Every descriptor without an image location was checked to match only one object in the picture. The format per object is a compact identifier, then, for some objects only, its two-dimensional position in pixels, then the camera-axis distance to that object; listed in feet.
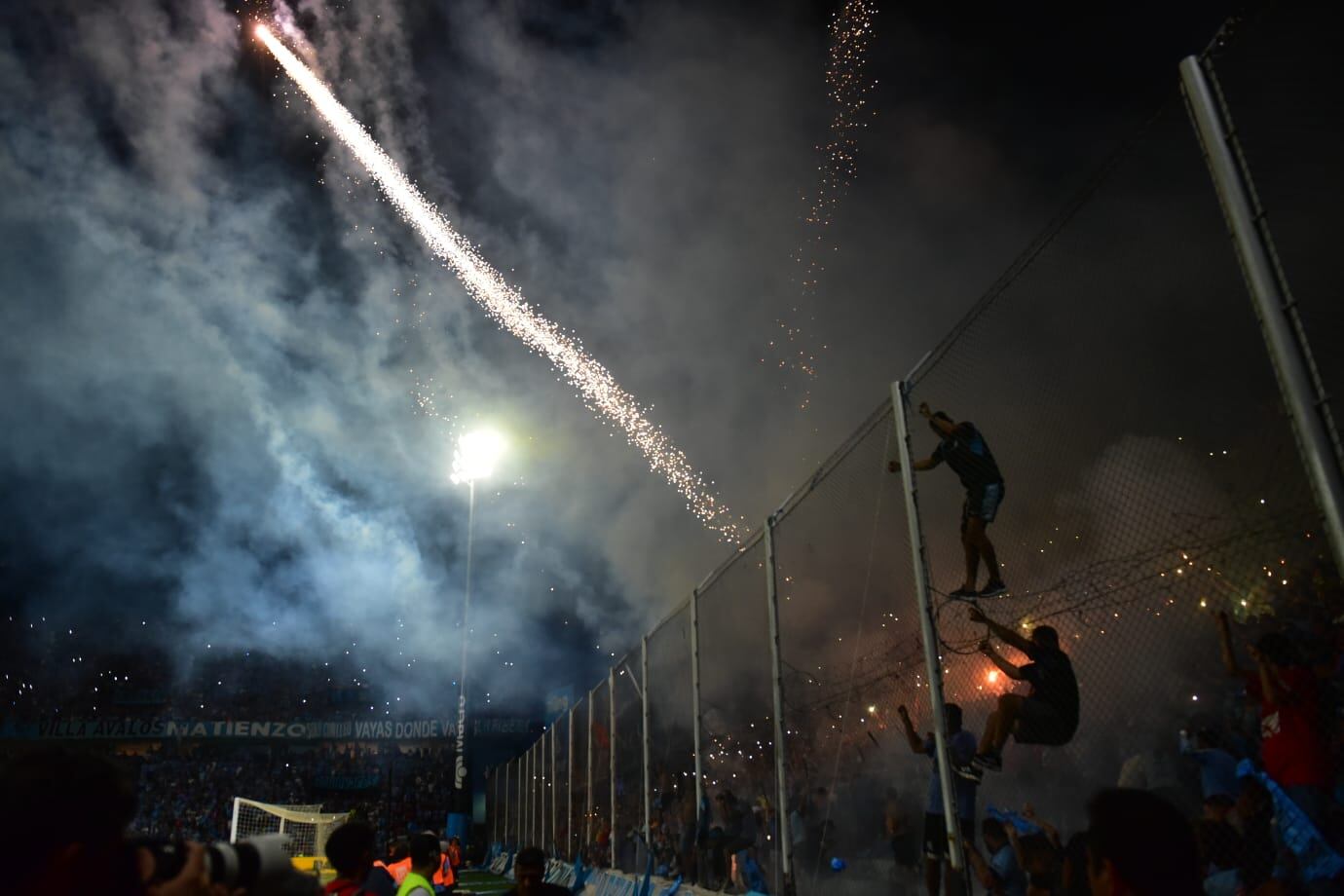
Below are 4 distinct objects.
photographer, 5.12
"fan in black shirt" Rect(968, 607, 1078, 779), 14.94
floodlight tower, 106.11
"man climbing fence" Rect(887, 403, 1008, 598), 17.29
